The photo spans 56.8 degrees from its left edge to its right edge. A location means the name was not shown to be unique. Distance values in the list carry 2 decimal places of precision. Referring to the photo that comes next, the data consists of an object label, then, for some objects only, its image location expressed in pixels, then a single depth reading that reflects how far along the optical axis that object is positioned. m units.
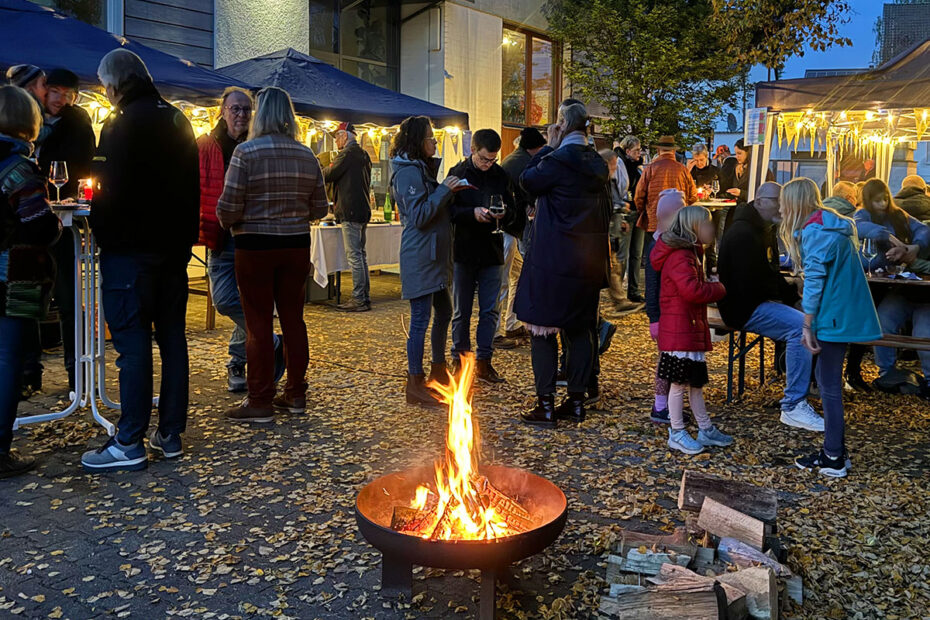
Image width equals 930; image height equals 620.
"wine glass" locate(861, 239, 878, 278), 7.02
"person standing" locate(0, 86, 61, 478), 4.44
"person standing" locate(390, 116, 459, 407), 5.93
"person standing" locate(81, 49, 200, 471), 4.61
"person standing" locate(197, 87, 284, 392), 6.03
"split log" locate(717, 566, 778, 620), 3.16
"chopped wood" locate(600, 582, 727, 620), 3.01
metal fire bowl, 3.00
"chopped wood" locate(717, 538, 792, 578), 3.48
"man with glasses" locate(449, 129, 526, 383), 6.61
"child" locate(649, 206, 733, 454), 5.36
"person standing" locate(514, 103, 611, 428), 5.61
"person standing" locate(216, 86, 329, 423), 5.40
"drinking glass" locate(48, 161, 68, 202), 5.50
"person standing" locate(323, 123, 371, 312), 10.81
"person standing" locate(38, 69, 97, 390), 6.14
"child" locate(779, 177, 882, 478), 4.83
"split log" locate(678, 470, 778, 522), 3.89
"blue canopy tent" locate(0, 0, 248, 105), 7.96
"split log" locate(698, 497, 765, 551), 3.64
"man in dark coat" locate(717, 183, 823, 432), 6.07
